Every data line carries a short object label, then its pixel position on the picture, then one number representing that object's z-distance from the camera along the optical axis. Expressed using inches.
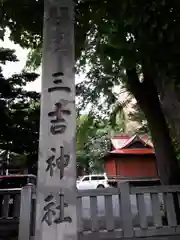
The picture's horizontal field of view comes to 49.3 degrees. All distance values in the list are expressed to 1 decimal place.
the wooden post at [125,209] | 127.8
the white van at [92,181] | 500.4
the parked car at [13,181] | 289.4
